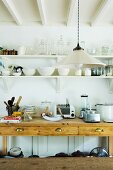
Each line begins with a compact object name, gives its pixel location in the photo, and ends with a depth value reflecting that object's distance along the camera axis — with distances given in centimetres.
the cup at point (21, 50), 326
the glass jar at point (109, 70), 321
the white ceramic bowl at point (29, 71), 320
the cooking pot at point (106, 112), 308
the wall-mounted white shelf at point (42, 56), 320
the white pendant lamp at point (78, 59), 168
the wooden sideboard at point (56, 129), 288
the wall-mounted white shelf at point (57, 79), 319
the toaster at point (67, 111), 322
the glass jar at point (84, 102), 346
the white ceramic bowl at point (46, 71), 316
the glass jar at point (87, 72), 320
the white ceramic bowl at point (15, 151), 312
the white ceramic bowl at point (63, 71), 315
